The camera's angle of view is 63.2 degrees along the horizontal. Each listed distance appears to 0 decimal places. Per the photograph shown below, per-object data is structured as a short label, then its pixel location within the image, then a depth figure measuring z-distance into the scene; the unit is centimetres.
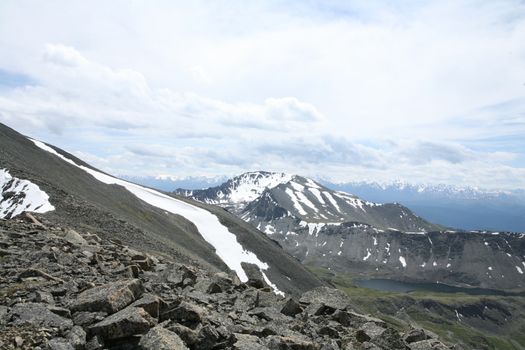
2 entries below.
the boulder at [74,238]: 2553
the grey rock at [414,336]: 1778
